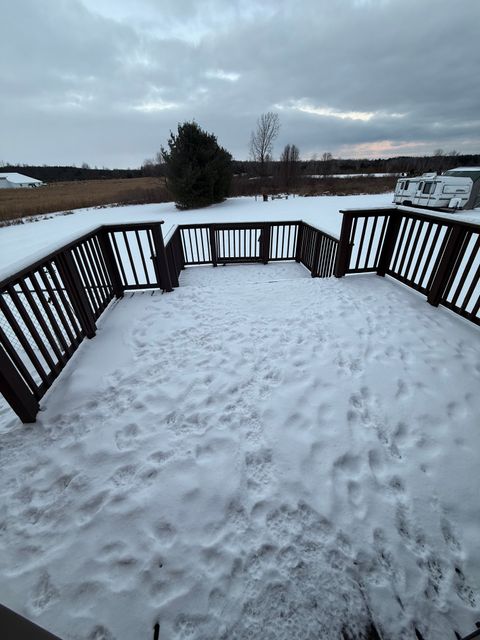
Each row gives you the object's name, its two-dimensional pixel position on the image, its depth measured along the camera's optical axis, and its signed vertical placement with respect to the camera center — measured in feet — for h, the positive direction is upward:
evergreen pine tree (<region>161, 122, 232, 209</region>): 51.91 +0.54
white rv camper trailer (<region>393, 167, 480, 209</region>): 36.78 -3.99
